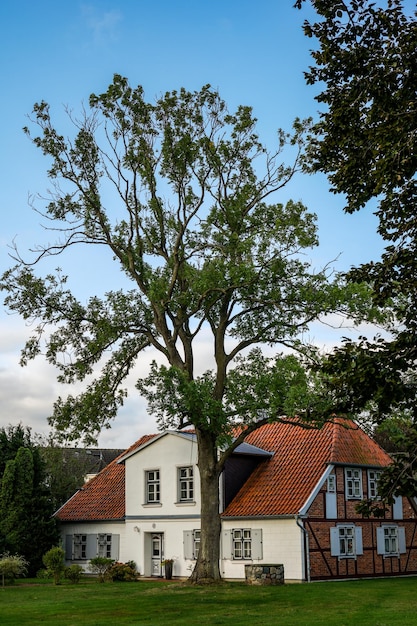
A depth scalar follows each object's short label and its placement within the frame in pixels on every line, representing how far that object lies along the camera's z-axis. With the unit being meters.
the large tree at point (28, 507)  33.81
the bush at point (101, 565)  29.91
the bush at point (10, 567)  27.81
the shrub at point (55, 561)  28.14
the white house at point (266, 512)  27.73
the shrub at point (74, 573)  28.81
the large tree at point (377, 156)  11.07
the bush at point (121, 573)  29.92
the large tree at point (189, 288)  24.14
